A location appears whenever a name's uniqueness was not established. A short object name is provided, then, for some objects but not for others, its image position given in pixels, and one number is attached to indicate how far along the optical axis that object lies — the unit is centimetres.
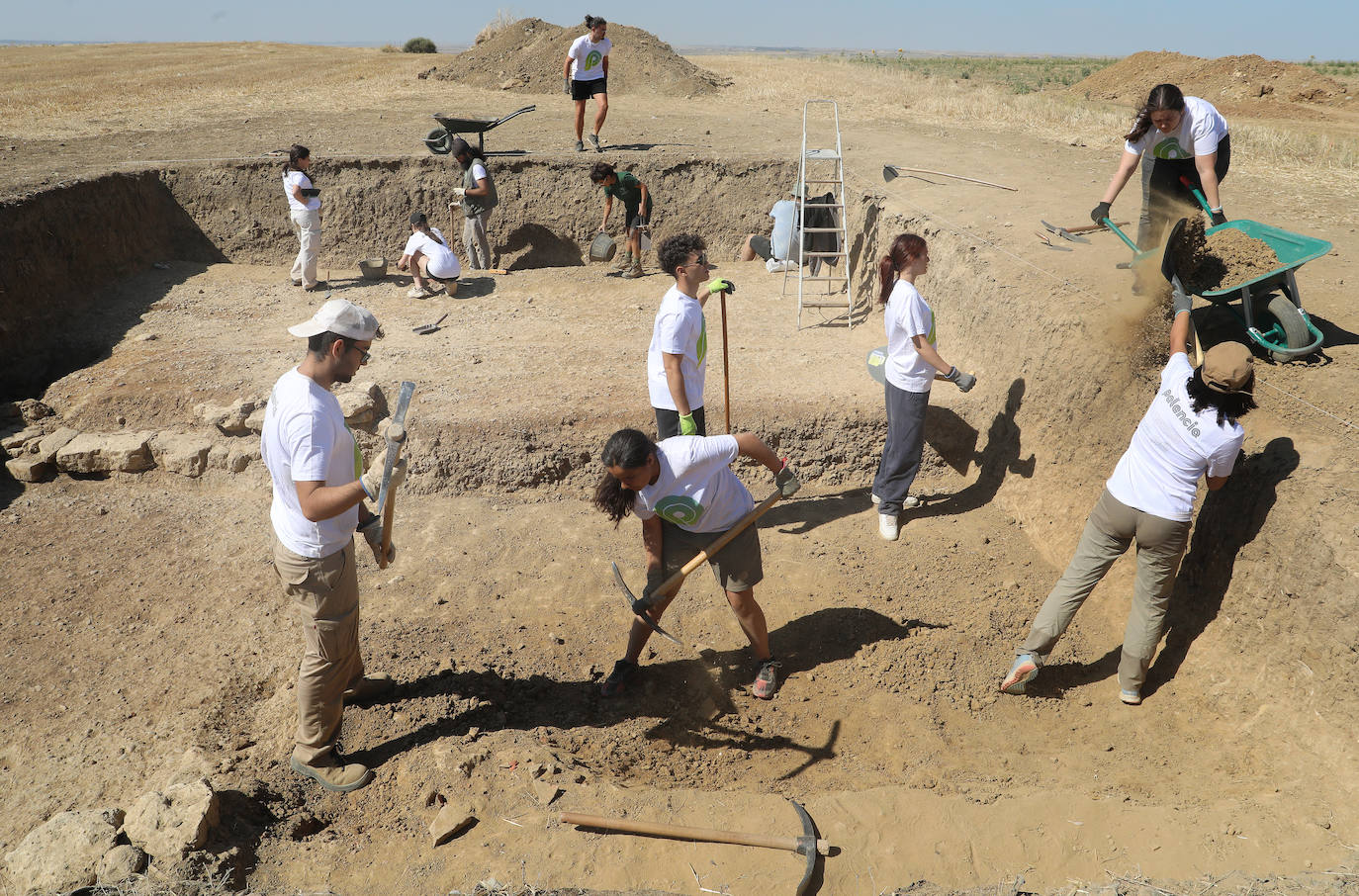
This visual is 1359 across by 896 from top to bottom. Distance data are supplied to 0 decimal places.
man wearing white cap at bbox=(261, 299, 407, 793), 331
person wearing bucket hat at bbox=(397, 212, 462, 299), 952
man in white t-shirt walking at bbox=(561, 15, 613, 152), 1169
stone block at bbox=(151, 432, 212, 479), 672
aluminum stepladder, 874
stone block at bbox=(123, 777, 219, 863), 317
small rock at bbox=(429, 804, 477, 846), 341
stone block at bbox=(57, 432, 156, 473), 677
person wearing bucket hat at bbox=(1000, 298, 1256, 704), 367
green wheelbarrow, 502
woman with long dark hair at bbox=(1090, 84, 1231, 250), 549
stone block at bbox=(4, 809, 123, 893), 304
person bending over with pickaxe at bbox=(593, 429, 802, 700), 374
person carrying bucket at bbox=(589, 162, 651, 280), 1033
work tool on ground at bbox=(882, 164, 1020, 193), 928
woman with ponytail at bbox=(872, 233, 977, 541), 527
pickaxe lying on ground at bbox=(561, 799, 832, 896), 327
